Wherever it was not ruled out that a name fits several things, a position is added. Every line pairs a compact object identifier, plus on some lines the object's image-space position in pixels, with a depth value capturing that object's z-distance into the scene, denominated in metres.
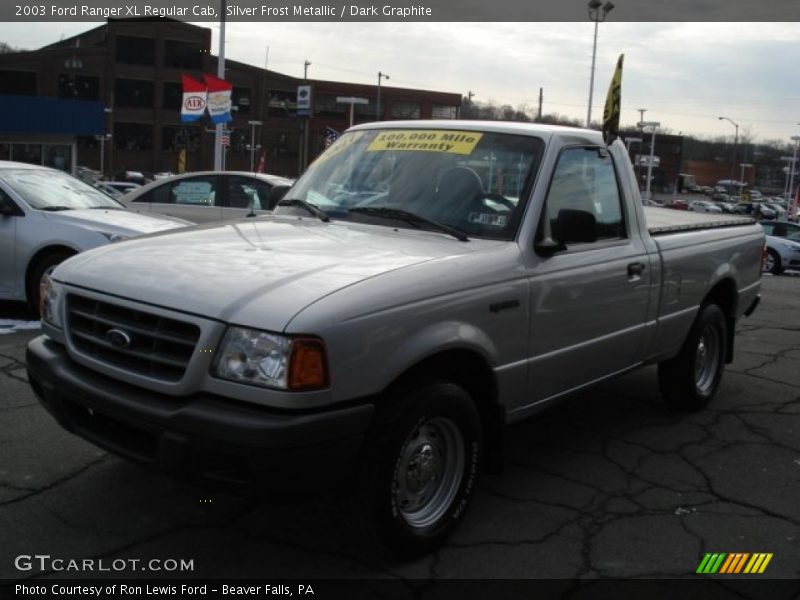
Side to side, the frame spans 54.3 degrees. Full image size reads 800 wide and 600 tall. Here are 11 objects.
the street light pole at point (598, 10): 28.80
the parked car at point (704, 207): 64.66
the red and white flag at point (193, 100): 21.17
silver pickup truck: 2.77
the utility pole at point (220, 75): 21.73
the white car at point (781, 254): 22.69
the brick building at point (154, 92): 73.94
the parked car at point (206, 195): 11.55
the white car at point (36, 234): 7.61
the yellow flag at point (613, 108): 4.71
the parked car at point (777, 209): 56.97
